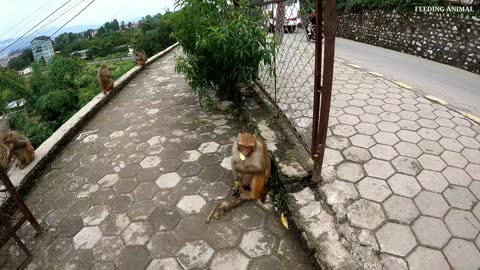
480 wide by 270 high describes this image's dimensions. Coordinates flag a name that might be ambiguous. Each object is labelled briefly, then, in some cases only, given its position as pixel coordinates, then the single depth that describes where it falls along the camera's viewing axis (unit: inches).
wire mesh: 129.9
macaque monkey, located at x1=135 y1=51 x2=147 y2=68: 360.8
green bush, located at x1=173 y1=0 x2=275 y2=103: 163.6
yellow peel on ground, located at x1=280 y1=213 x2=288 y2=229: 107.6
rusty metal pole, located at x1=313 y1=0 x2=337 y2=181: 81.0
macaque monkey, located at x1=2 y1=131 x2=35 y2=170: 149.8
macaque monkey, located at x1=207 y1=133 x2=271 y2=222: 102.7
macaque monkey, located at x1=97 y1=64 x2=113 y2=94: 249.3
